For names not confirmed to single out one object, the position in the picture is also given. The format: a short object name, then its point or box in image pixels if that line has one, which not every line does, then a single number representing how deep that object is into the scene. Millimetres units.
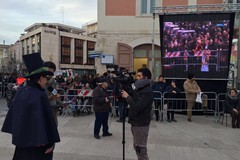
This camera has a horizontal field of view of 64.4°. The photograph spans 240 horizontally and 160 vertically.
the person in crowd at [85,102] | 7601
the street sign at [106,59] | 11930
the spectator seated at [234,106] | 6335
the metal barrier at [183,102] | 7119
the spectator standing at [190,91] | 6999
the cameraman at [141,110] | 3078
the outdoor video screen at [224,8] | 7589
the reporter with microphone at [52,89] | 3145
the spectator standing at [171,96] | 7043
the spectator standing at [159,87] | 7059
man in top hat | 2110
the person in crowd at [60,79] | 10993
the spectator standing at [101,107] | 5111
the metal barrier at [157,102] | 7010
